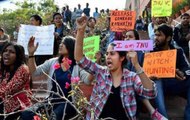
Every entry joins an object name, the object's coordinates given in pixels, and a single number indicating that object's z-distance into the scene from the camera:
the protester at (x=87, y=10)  13.63
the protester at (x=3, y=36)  7.74
